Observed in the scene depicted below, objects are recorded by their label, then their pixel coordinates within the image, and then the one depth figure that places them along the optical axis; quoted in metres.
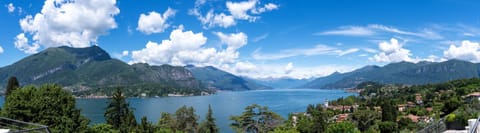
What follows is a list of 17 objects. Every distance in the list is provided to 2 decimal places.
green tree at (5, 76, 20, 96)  36.49
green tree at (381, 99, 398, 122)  49.75
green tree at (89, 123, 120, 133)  29.34
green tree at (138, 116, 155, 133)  38.26
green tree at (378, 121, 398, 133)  45.62
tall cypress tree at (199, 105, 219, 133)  44.56
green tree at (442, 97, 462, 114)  45.99
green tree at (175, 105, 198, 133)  45.31
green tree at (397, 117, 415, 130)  44.05
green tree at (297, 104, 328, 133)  45.31
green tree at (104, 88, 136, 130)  41.31
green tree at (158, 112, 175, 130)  44.49
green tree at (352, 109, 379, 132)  51.41
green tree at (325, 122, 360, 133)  29.22
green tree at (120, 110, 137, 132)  37.47
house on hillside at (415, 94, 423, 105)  86.06
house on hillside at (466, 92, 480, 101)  56.62
